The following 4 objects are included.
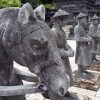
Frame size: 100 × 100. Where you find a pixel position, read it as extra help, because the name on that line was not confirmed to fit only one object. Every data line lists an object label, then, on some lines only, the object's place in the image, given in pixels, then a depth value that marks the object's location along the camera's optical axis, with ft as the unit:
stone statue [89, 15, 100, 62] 24.65
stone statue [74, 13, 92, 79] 18.01
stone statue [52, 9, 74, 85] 11.25
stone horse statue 4.50
